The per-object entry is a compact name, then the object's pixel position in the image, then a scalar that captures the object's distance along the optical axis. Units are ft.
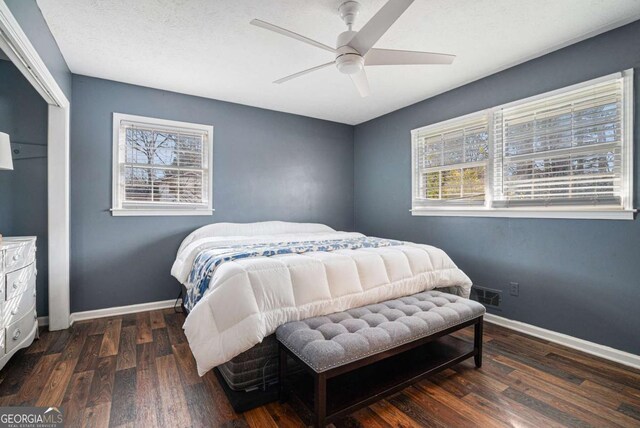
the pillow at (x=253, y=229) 11.56
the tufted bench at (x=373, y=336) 4.90
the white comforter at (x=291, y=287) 5.68
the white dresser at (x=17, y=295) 6.49
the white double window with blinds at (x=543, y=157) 7.68
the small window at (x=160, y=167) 11.00
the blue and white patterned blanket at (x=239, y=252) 6.95
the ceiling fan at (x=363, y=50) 5.94
